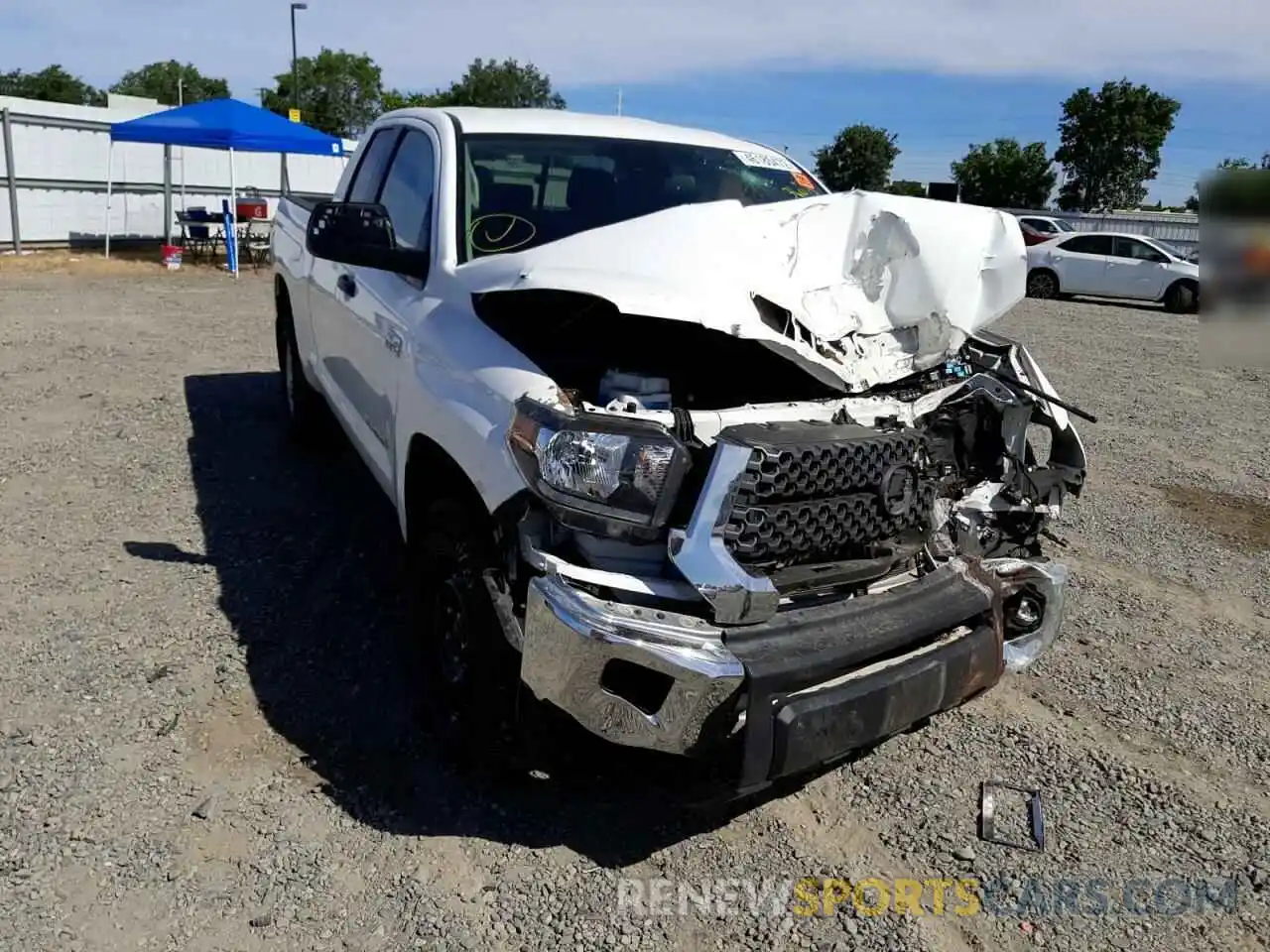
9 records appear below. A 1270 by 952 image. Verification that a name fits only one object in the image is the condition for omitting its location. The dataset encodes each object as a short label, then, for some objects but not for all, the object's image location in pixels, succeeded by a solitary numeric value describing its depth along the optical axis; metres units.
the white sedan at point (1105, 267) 18.03
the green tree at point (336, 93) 50.72
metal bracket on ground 2.92
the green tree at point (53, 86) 61.91
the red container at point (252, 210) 18.11
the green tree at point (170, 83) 71.94
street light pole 38.72
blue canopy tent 15.55
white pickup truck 2.42
